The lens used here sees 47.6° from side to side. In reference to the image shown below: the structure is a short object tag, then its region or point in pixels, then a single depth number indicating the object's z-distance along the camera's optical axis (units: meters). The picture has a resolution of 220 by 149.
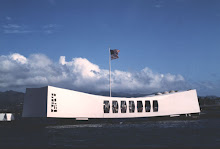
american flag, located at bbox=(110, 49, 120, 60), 54.06
